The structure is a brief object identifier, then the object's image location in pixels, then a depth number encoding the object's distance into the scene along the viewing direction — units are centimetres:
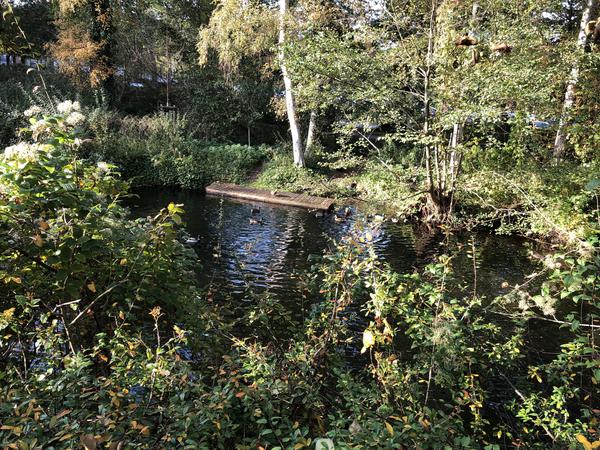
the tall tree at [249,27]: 1374
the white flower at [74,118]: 282
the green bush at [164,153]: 1562
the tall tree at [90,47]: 1733
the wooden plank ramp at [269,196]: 1322
